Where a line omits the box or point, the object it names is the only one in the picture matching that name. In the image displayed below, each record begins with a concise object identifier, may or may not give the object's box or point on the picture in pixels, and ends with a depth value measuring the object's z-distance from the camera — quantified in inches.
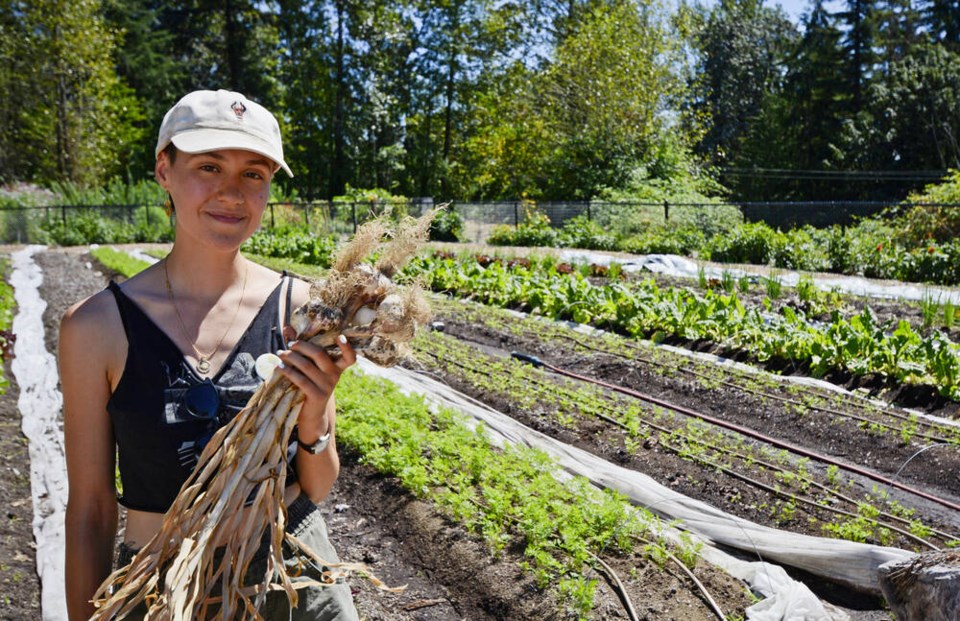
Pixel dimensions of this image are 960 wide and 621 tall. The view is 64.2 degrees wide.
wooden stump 84.7
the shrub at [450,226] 836.6
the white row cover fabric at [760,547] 128.0
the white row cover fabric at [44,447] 137.5
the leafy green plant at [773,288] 376.8
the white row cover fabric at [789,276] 417.4
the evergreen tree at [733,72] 1659.7
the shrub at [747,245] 564.7
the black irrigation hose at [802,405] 207.6
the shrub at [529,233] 748.6
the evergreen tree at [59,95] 965.8
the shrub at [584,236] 706.2
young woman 54.4
